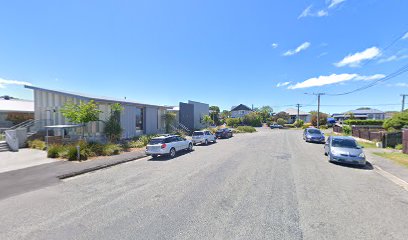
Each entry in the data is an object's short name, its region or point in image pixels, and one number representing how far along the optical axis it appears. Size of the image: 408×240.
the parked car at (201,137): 20.19
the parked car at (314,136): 22.16
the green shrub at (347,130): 30.45
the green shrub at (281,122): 68.76
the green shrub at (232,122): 58.09
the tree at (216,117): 56.84
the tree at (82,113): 13.89
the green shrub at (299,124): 66.38
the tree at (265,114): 76.44
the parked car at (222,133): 28.00
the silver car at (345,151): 10.30
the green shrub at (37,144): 15.44
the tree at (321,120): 61.86
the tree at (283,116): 81.06
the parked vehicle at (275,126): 61.25
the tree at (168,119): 25.85
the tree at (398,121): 20.33
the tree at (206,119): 36.63
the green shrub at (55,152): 12.70
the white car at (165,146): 12.87
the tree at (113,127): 16.49
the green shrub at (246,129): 42.38
